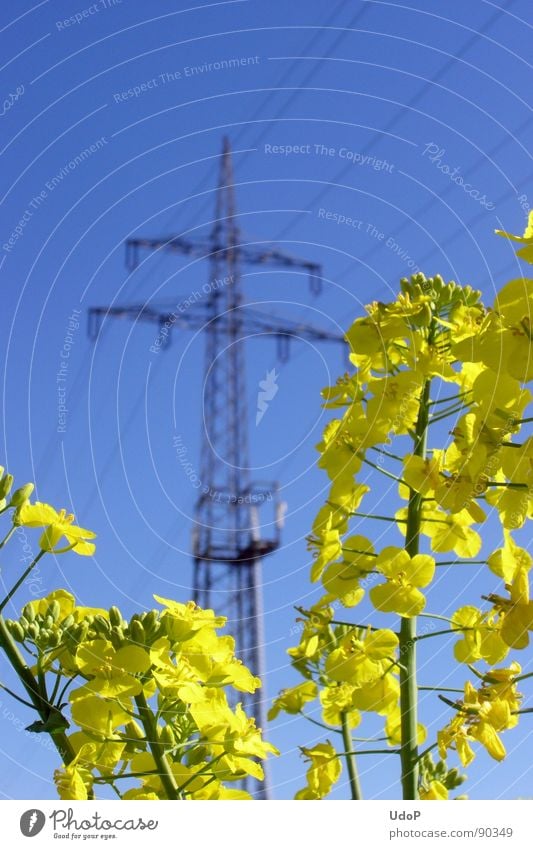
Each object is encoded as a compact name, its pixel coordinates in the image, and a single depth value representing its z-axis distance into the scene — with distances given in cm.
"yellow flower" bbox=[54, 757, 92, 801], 36
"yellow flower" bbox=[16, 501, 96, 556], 39
